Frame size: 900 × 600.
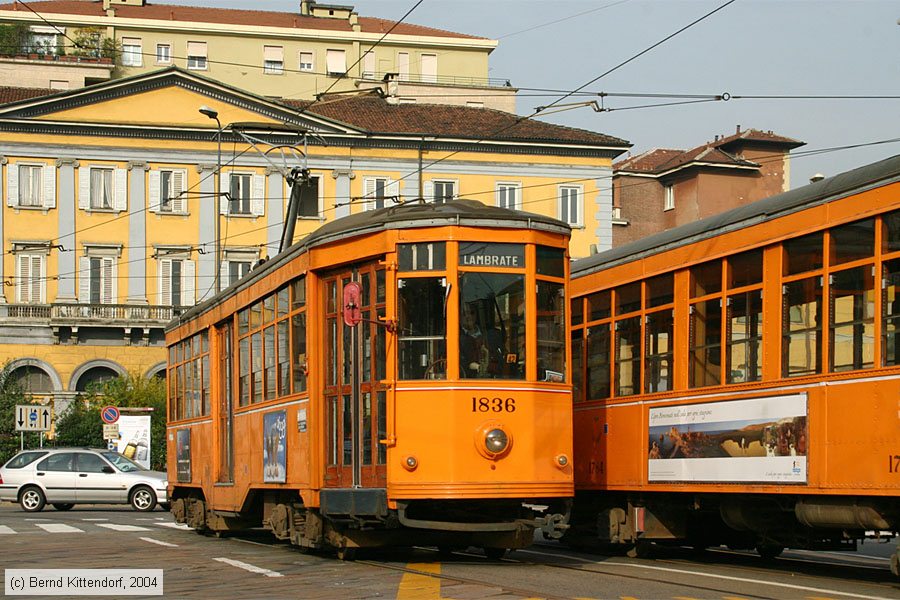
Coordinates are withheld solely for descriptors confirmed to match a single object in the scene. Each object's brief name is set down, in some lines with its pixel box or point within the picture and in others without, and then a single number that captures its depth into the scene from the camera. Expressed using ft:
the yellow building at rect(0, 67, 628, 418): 185.57
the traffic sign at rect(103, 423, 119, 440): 130.82
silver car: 105.50
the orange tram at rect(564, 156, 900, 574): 37.58
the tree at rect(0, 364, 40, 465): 156.04
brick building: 212.43
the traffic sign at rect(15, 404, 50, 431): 125.90
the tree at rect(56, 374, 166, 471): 151.64
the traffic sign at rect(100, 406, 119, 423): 126.72
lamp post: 116.57
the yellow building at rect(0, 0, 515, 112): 242.58
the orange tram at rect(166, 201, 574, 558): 43.60
